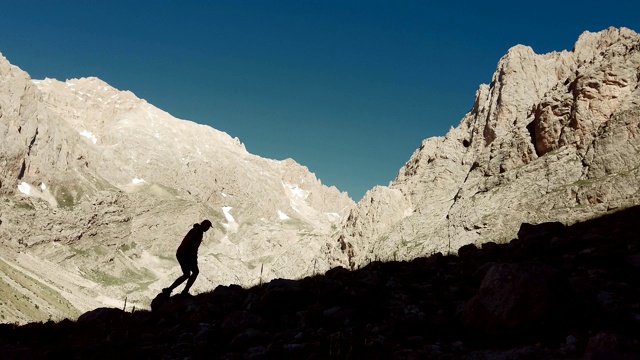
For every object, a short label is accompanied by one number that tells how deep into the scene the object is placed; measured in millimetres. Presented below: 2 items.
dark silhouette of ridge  7660
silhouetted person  15578
